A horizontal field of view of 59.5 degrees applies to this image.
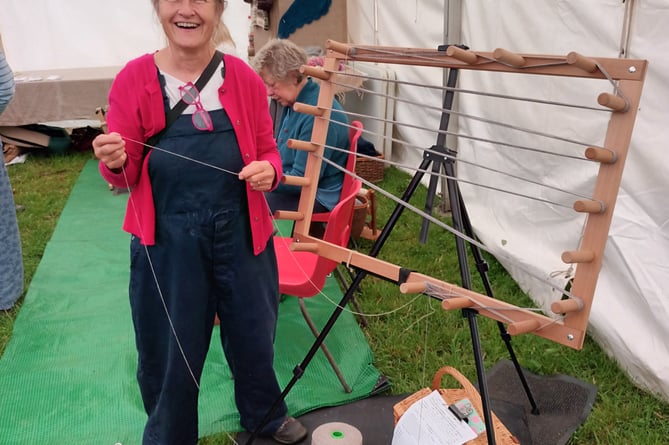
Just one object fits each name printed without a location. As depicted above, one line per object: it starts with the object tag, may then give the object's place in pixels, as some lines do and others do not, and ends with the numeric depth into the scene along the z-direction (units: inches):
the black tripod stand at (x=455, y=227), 56.4
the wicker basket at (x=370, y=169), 182.1
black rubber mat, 80.3
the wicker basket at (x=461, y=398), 62.7
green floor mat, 84.0
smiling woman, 55.6
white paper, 61.3
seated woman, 104.8
